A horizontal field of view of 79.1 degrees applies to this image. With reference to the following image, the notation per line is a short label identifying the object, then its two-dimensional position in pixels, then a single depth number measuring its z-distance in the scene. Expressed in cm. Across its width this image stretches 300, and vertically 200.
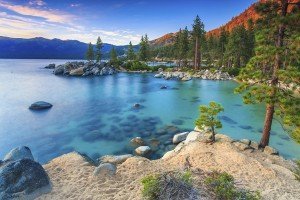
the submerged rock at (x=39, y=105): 2773
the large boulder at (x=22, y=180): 810
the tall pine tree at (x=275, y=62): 1068
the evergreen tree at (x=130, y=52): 8496
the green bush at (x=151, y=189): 712
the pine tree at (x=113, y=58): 7695
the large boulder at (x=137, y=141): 1662
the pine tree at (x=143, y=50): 8116
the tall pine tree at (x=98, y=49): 8393
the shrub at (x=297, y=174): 848
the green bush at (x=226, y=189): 706
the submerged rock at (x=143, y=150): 1492
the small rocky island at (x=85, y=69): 6591
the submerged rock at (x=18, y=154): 1088
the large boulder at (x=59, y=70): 6895
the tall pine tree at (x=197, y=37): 6344
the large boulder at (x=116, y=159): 1185
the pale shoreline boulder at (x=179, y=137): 1675
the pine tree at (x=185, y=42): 6776
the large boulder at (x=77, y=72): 6543
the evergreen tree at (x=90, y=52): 8550
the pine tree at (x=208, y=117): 1338
